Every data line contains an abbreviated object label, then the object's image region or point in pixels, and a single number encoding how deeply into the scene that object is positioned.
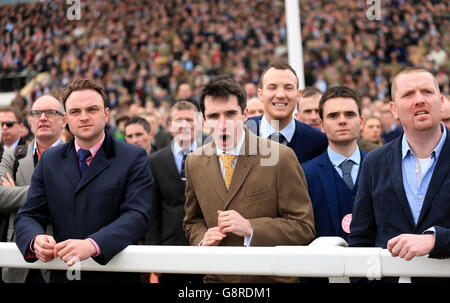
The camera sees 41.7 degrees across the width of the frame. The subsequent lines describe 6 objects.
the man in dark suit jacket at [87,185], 2.68
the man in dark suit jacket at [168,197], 4.25
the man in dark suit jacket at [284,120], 3.63
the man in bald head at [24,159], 3.33
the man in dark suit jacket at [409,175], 2.26
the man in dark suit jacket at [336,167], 3.23
